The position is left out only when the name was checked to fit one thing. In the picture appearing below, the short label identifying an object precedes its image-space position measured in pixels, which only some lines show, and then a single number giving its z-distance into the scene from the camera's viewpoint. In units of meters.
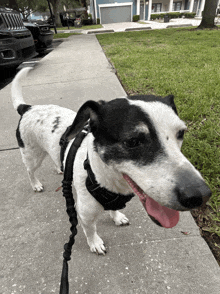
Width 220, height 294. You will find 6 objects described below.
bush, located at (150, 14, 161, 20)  42.14
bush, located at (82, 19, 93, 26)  37.12
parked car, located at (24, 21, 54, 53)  8.42
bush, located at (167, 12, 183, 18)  41.09
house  36.75
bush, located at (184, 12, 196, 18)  41.50
